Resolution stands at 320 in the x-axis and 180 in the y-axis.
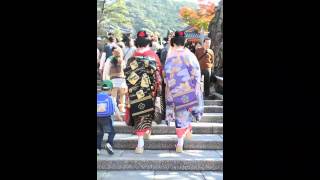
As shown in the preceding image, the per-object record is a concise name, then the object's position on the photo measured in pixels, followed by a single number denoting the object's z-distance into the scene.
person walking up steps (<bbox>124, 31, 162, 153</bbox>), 4.61
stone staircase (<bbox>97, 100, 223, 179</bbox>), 4.17
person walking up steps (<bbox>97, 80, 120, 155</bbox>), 4.36
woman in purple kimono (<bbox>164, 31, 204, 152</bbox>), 4.69
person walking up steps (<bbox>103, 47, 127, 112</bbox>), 5.32
